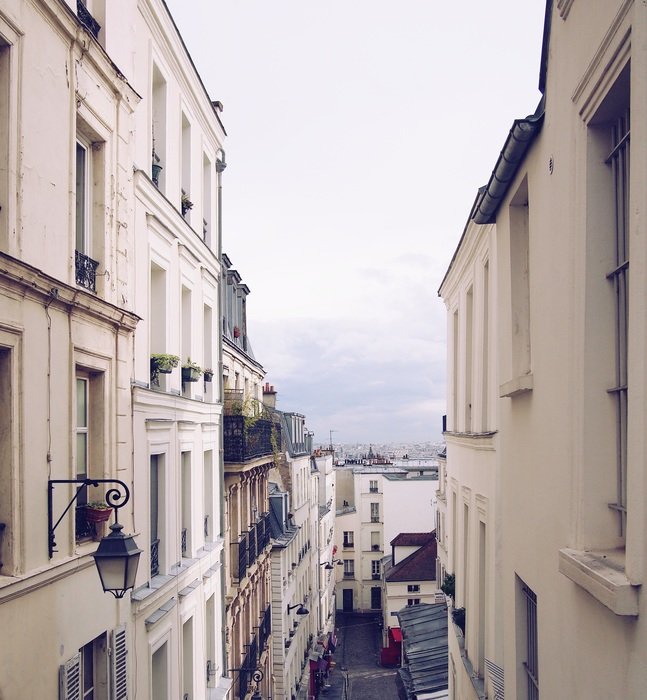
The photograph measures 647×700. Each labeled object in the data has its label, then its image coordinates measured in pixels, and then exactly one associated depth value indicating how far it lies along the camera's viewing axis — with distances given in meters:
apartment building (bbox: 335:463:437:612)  66.19
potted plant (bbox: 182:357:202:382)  13.67
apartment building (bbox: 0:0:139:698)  6.79
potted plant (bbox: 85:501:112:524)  8.60
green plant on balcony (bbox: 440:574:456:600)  16.19
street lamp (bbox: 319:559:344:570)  50.25
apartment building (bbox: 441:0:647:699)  4.12
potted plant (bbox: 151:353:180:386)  11.58
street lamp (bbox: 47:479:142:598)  7.20
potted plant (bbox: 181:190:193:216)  13.84
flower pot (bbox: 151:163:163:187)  12.00
